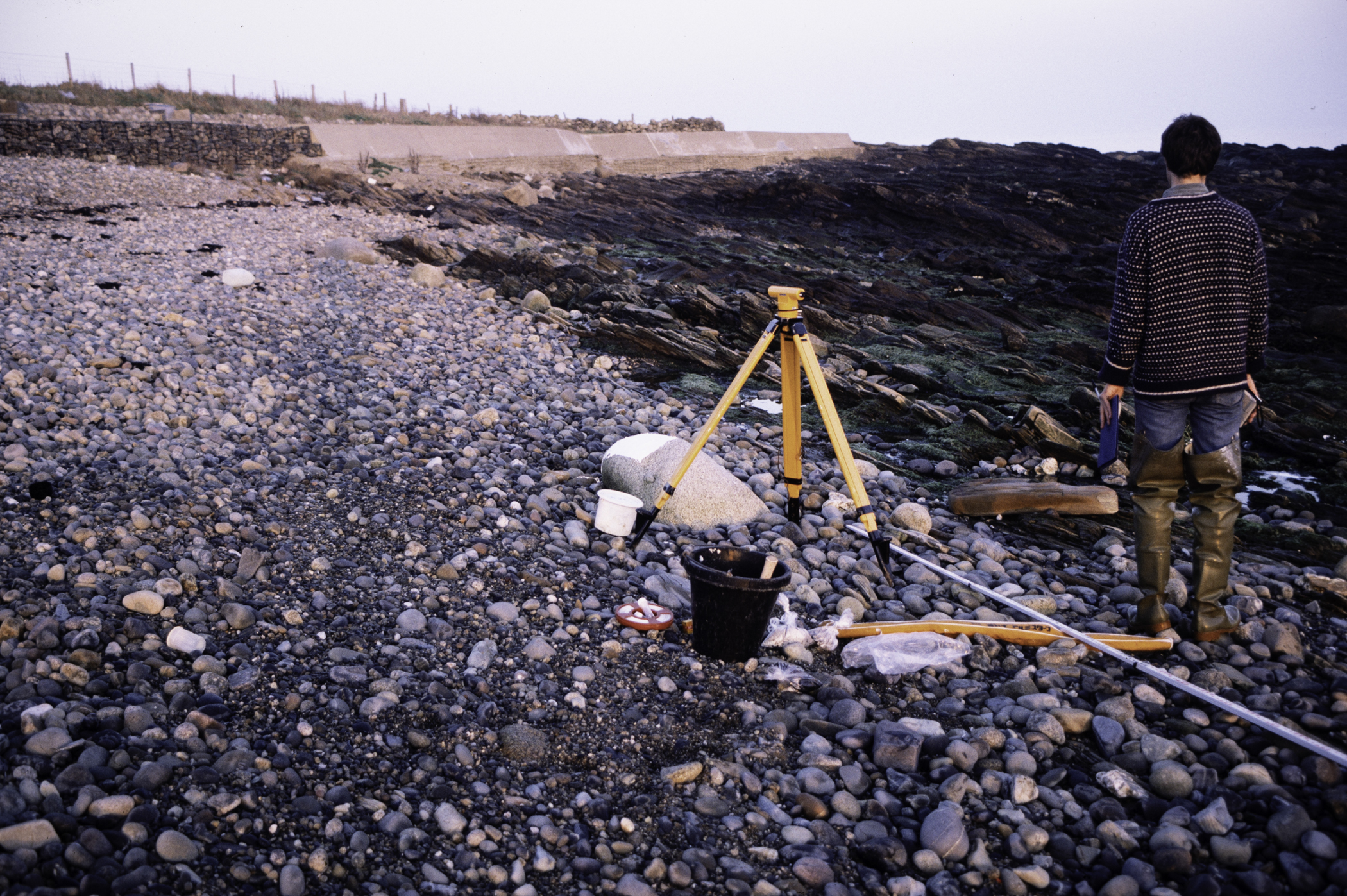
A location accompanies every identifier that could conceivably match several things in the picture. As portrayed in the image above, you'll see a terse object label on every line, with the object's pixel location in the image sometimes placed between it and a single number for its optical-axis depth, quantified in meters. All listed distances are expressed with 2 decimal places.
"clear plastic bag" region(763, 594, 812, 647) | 3.97
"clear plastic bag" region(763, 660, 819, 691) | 3.71
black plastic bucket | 3.62
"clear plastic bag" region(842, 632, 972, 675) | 3.88
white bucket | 5.03
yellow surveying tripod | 4.26
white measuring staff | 3.09
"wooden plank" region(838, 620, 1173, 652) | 4.09
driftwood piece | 6.11
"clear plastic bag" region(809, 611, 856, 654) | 4.00
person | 3.78
